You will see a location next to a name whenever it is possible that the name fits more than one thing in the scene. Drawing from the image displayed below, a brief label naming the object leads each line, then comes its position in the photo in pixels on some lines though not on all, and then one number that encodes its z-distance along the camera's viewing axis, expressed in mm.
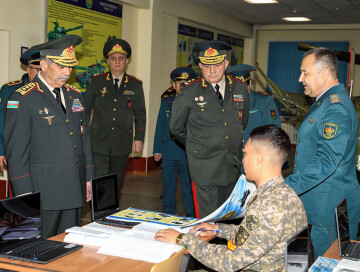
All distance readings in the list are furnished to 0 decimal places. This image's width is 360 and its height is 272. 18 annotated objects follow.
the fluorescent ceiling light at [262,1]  9594
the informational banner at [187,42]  9695
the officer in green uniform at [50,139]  3045
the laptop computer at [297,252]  1958
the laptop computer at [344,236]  2434
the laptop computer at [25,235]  2225
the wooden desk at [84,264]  2129
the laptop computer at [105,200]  2773
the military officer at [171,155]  5633
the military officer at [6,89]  4543
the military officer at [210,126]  3957
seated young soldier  2092
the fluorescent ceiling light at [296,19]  11645
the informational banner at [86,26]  6551
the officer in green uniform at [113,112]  5246
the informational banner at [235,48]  11803
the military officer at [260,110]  4844
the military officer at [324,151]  2758
